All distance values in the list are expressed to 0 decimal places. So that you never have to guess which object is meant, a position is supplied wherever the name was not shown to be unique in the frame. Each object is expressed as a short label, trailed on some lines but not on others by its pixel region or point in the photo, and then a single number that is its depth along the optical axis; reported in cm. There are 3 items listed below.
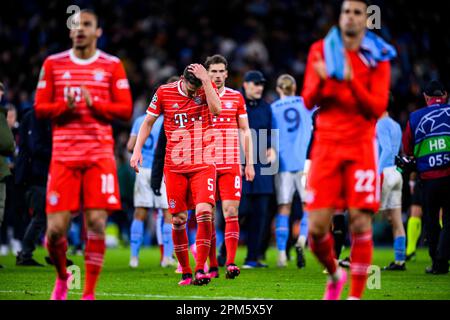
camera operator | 2431
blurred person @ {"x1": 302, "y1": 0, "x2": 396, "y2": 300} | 1498
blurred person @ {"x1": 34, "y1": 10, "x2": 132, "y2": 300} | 1556
